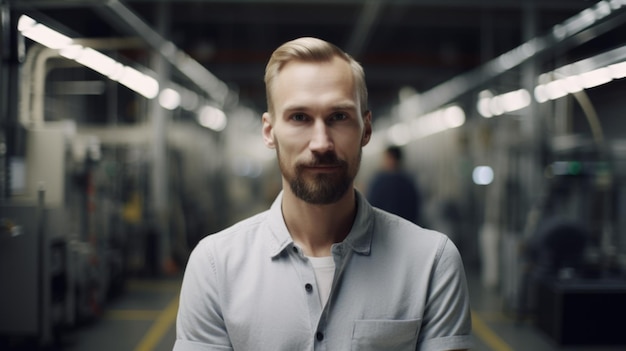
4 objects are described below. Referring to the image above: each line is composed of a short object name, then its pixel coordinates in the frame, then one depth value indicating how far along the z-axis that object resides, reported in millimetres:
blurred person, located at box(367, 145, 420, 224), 5703
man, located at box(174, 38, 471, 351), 1480
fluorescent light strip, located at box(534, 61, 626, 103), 5436
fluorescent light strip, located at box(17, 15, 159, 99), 4341
